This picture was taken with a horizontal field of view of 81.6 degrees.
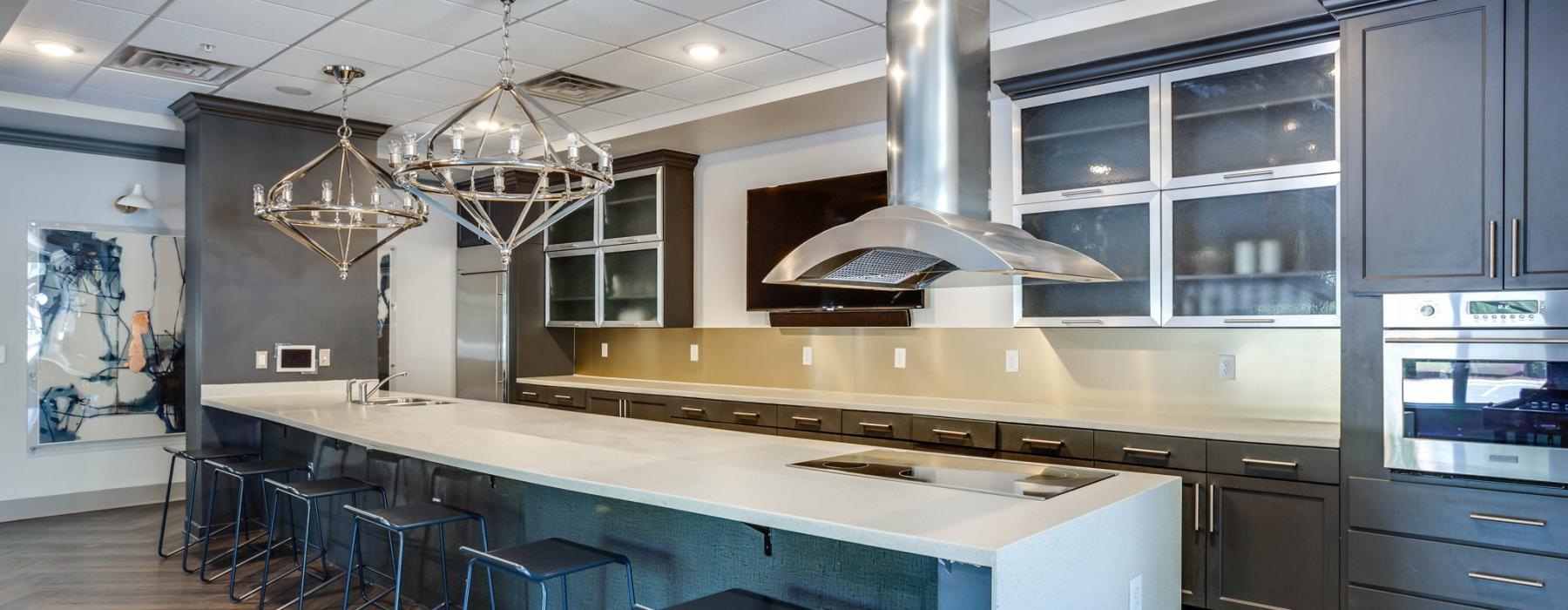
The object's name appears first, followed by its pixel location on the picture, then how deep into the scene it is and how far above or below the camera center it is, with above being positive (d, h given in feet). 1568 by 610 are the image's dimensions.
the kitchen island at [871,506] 5.67 -1.54
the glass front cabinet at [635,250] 19.36 +1.16
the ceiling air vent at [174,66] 13.84 +3.70
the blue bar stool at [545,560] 7.73 -2.30
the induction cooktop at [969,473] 7.43 -1.52
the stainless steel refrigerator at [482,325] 21.53 -0.58
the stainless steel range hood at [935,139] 8.20 +1.53
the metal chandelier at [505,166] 9.30 +1.42
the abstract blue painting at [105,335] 18.80 -0.75
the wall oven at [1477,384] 8.85 -0.79
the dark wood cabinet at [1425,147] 9.26 +1.68
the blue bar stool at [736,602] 6.88 -2.29
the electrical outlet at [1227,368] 12.57 -0.86
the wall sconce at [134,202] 19.38 +2.08
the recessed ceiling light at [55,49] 13.30 +3.72
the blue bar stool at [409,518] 9.46 -2.31
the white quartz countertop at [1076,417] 10.72 -1.55
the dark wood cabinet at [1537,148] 8.84 +1.57
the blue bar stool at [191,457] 14.73 -2.62
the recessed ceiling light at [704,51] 13.17 +3.69
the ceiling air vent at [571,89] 15.02 +3.65
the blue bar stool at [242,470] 13.16 -2.56
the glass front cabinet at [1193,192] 11.09 +1.51
